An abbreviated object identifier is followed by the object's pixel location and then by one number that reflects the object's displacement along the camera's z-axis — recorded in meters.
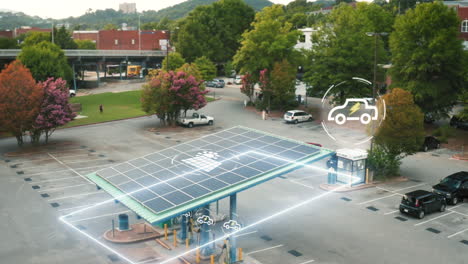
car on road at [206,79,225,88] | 98.62
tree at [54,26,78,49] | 119.31
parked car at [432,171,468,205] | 32.56
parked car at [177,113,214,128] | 59.56
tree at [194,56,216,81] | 88.20
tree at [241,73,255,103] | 73.62
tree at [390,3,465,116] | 52.75
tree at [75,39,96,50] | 146.85
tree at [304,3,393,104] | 62.81
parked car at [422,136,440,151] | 48.45
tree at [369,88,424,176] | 37.78
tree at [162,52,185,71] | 92.26
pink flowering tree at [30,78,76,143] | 46.91
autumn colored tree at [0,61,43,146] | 44.66
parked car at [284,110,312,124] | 61.62
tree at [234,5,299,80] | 73.06
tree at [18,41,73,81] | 73.25
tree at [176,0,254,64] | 104.12
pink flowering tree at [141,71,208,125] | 57.38
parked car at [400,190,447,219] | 29.67
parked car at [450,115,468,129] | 56.22
